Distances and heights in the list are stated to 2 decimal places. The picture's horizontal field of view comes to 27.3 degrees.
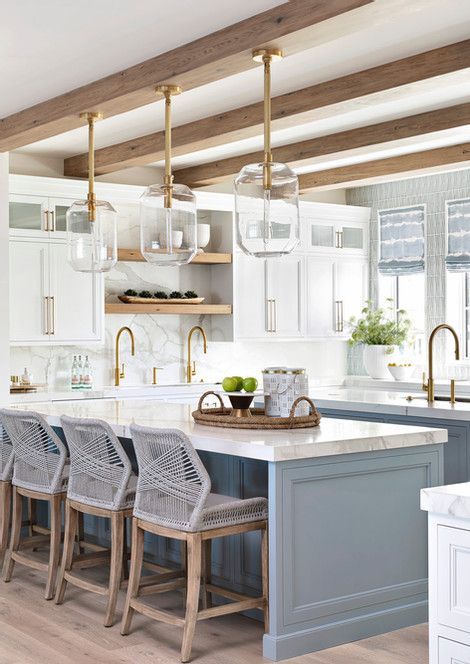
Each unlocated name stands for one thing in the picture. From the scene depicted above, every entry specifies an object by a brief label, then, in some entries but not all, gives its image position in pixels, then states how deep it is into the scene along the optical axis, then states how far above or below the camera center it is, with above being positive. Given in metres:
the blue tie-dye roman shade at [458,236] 8.09 +0.77
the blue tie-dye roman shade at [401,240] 8.55 +0.79
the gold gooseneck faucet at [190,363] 8.13 -0.29
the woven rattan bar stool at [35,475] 4.87 -0.76
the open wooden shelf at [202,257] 7.54 +0.57
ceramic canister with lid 4.55 -0.29
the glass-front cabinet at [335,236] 8.59 +0.83
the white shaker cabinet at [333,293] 8.61 +0.32
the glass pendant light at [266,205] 4.19 +0.53
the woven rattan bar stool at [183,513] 3.90 -0.77
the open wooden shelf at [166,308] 7.58 +0.16
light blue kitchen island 3.95 -0.85
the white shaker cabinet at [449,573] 2.44 -0.63
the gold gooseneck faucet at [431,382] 5.84 -0.34
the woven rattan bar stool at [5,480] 5.34 -0.84
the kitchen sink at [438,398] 6.20 -0.49
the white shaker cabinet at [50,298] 7.06 +0.23
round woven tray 4.41 -0.43
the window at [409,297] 8.58 +0.28
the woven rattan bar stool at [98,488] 4.42 -0.75
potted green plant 8.45 -0.09
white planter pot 8.52 -0.29
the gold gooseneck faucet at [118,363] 7.77 -0.28
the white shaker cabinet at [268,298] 8.22 +0.26
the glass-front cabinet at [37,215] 7.06 +0.84
